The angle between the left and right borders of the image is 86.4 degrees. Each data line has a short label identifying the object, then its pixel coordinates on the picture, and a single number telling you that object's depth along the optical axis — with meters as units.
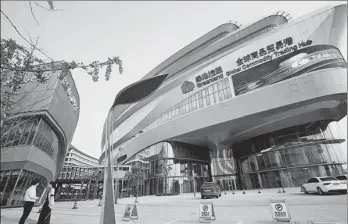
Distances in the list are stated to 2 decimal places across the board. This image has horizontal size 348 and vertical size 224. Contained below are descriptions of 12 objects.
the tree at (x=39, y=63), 3.89
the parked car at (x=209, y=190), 18.97
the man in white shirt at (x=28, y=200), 6.03
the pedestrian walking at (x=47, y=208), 5.91
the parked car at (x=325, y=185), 13.62
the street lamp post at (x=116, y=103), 3.46
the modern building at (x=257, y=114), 25.88
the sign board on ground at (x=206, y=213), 6.50
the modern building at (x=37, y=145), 16.83
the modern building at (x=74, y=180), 42.45
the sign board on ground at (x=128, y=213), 7.74
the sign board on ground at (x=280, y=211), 5.54
